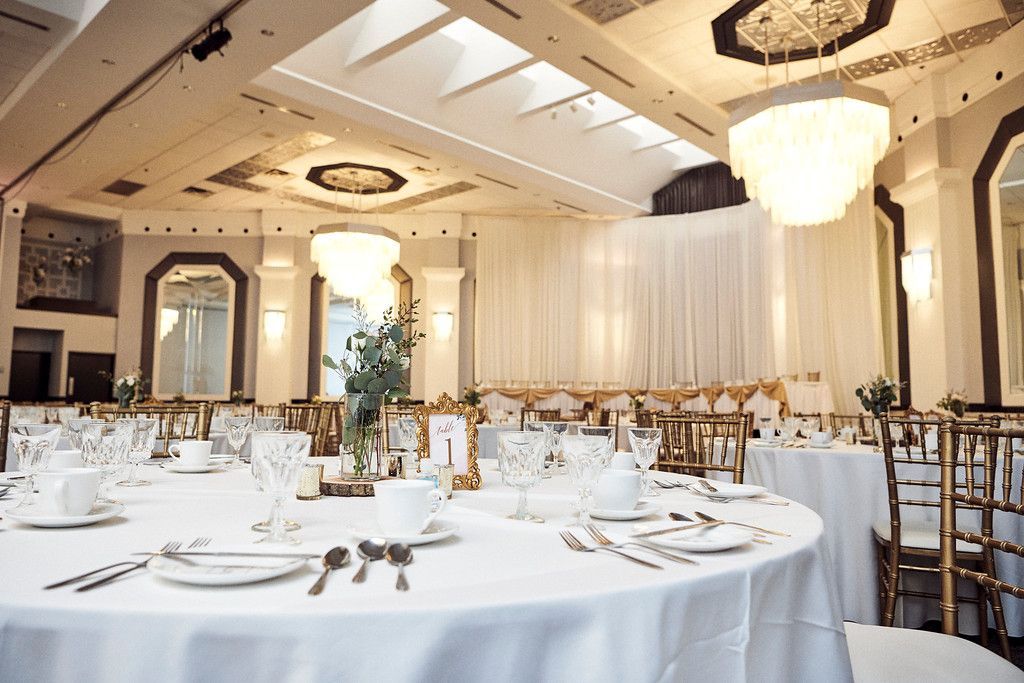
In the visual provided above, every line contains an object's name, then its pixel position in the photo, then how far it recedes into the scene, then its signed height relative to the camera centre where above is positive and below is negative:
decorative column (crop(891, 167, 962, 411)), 6.83 +0.98
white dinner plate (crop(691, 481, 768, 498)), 1.71 -0.25
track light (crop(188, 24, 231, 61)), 5.81 +2.79
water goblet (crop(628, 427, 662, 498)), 1.73 -0.14
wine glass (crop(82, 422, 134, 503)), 1.63 -0.13
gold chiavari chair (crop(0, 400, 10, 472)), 3.08 -0.18
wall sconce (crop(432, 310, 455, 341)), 12.18 +1.07
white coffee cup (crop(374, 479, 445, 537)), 1.16 -0.19
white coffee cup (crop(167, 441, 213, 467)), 2.22 -0.20
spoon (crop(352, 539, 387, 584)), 1.03 -0.23
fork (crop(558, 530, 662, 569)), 1.04 -0.25
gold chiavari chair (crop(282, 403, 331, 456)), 5.02 -0.24
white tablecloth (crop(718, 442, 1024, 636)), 3.00 -0.55
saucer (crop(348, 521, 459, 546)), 1.12 -0.23
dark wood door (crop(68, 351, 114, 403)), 11.80 +0.15
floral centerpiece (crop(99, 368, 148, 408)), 5.68 +0.00
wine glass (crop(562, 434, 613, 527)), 1.40 -0.15
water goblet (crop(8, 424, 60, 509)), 1.51 -0.13
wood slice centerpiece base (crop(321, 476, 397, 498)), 1.67 -0.23
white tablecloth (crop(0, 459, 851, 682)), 0.79 -0.27
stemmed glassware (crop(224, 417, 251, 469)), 2.13 -0.13
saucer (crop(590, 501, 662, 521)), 1.39 -0.24
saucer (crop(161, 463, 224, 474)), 2.17 -0.25
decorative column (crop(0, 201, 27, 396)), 11.10 +1.78
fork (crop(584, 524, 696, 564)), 1.06 -0.25
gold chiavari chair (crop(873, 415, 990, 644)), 2.67 -0.57
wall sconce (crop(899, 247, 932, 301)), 7.11 +1.15
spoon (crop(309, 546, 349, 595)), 0.99 -0.24
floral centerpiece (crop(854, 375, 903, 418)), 4.54 -0.05
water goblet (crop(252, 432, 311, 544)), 1.18 -0.13
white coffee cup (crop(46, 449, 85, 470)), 1.78 -0.18
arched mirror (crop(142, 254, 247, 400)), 12.21 +1.03
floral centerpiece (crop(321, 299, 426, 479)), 1.71 +0.01
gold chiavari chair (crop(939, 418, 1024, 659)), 1.39 -0.24
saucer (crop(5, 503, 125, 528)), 1.20 -0.22
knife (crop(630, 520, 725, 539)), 1.21 -0.24
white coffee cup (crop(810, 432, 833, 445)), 3.84 -0.27
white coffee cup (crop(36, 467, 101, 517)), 1.24 -0.18
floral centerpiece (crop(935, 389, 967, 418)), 4.82 -0.10
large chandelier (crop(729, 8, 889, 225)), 5.50 +1.90
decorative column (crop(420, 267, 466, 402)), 12.20 +0.99
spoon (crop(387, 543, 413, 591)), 1.01 -0.24
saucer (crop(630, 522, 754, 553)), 1.10 -0.24
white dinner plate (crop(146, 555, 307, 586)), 0.88 -0.23
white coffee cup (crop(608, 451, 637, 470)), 2.03 -0.21
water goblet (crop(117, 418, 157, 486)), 1.84 -0.15
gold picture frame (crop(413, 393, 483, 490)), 1.85 -0.12
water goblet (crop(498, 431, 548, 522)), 1.38 -0.14
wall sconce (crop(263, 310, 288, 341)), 11.95 +1.05
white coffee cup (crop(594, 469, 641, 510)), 1.44 -0.20
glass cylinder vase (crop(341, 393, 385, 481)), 1.71 -0.12
